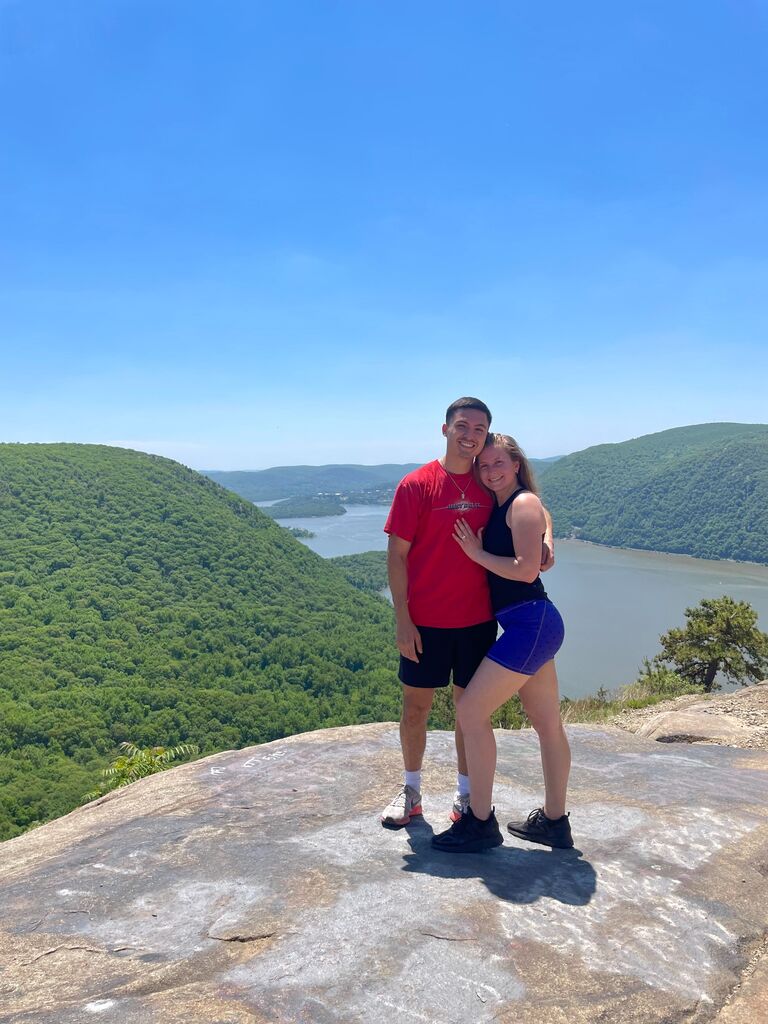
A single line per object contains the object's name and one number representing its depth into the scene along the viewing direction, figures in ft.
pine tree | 51.90
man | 9.62
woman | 8.93
